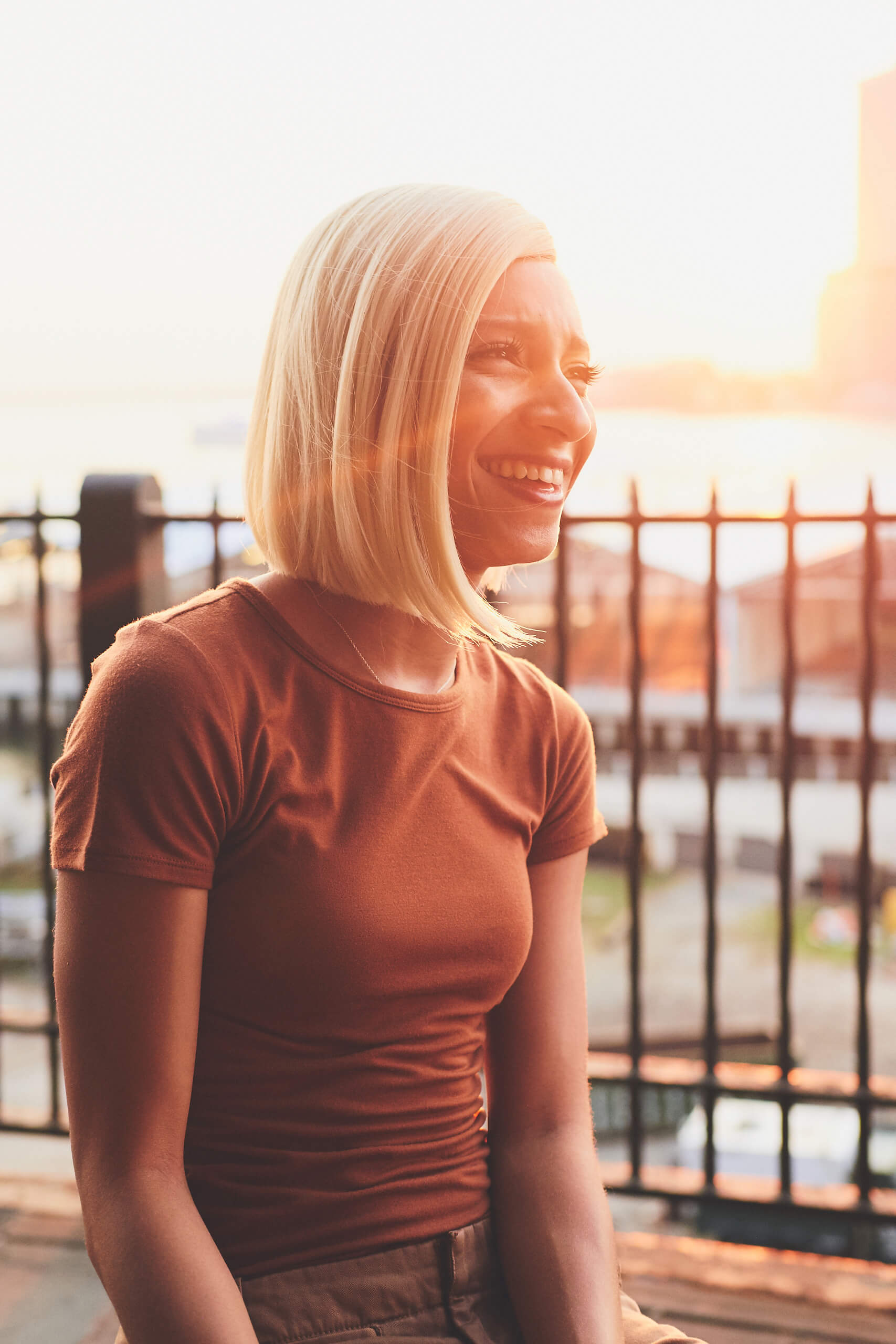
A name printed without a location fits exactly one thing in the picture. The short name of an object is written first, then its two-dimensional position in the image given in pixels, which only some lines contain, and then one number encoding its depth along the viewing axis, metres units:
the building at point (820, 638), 47.22
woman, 1.08
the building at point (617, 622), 49.47
